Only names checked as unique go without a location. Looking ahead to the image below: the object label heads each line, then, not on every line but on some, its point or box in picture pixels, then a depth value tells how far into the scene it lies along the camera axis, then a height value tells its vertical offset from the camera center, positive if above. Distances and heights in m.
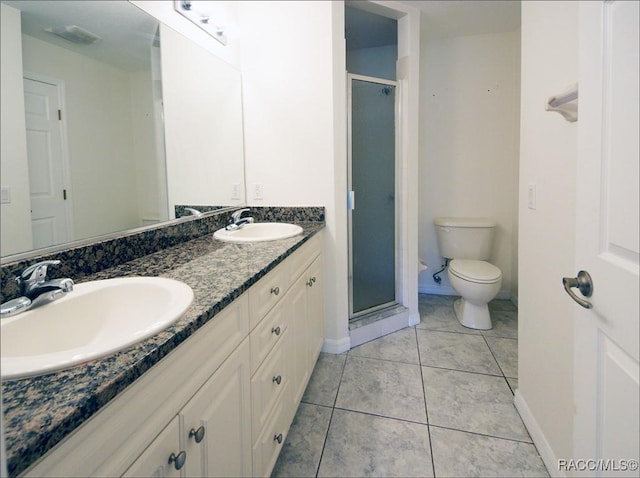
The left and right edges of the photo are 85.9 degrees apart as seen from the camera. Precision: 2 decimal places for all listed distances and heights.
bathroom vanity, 0.46 -0.33
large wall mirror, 0.93 +0.31
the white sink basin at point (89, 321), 0.56 -0.24
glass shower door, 2.42 +0.08
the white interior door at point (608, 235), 0.64 -0.07
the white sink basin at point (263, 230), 1.80 -0.12
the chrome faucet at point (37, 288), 0.77 -0.18
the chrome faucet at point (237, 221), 1.83 -0.07
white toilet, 2.50 -0.47
